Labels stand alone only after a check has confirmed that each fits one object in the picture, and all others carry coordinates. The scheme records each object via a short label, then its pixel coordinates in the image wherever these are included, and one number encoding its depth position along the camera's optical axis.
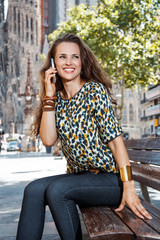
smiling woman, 2.11
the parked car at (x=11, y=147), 37.59
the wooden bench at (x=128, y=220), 1.59
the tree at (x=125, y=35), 19.59
